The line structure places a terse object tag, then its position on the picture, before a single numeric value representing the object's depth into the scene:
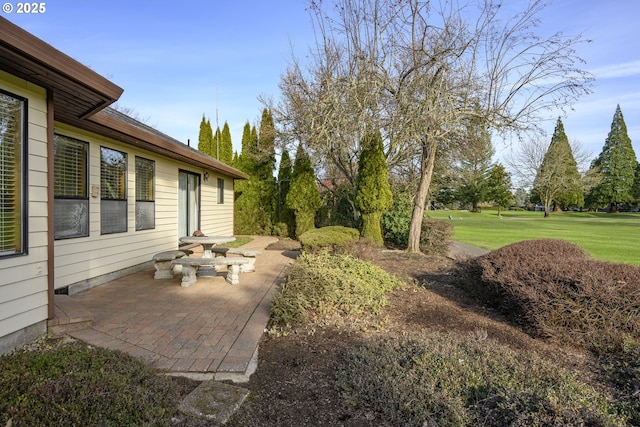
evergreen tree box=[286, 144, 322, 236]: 13.45
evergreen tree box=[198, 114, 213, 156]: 18.12
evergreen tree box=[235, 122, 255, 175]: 15.48
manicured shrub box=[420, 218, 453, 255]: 10.20
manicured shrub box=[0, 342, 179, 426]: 1.61
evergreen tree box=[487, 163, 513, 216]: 47.00
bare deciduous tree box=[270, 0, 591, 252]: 8.26
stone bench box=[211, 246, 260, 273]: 7.23
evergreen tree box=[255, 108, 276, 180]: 14.66
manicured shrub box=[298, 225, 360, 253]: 8.31
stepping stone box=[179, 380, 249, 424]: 2.31
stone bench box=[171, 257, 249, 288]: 5.98
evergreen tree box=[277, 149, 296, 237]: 14.74
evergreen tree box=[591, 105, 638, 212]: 44.53
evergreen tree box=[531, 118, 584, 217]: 37.09
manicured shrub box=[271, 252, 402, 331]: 4.18
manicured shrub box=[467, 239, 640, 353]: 3.47
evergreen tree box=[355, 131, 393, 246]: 10.50
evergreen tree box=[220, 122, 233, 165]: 16.77
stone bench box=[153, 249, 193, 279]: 6.45
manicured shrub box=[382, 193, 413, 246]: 11.21
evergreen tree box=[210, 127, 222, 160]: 18.23
